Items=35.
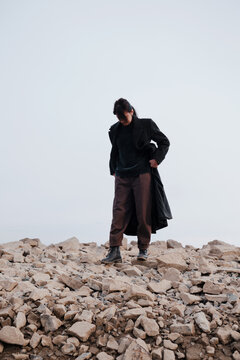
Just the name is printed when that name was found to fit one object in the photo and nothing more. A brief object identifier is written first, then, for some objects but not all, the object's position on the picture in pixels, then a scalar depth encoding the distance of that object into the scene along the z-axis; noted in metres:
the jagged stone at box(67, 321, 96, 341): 3.21
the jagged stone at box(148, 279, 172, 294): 4.10
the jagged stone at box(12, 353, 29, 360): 3.06
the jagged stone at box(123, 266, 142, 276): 4.77
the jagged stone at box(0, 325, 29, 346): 3.16
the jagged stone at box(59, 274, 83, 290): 4.19
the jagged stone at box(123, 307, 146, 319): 3.42
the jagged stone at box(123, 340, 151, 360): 2.99
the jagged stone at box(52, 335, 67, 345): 3.20
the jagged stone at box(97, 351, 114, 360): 3.04
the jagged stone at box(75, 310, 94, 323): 3.37
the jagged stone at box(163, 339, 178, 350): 3.17
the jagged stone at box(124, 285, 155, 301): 3.78
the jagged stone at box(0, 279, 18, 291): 3.98
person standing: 5.38
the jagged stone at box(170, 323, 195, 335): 3.31
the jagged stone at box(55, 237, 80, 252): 7.01
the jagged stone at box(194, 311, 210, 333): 3.35
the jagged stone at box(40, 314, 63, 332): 3.31
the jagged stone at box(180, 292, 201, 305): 3.85
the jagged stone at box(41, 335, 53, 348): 3.18
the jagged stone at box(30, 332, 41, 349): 3.16
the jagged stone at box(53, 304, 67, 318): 3.47
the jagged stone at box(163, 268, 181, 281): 4.56
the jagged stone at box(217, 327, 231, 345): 3.28
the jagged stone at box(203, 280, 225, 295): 4.11
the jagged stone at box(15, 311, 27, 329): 3.32
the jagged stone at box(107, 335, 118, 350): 3.14
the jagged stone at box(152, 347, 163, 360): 3.06
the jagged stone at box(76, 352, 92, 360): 3.04
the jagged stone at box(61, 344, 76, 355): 3.11
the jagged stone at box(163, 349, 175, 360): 3.06
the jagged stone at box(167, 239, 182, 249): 7.62
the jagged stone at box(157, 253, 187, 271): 5.21
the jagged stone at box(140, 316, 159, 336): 3.26
